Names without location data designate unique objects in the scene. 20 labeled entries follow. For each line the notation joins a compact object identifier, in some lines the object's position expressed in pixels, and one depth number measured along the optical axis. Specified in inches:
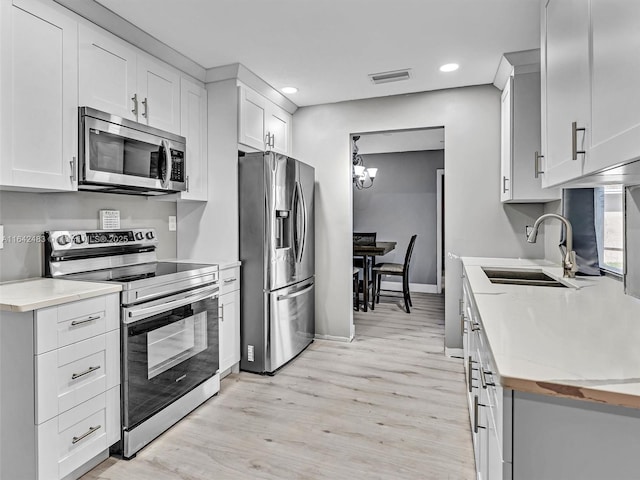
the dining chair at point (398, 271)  210.4
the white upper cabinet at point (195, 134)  116.4
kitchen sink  90.5
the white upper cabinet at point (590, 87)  37.8
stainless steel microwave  83.2
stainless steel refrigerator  120.5
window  80.6
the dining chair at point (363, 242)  230.2
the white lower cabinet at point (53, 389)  63.1
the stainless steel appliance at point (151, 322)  79.0
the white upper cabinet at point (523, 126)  111.6
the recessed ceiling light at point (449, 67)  118.6
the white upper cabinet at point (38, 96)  69.7
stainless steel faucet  83.7
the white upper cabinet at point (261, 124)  124.4
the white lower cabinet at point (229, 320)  114.1
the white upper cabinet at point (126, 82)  85.4
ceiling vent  124.5
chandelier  208.5
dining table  204.1
